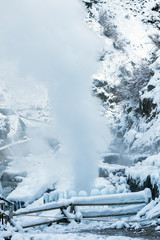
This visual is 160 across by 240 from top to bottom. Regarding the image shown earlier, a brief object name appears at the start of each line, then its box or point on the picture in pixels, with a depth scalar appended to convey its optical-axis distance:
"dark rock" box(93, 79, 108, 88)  51.31
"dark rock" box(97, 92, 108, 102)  50.38
